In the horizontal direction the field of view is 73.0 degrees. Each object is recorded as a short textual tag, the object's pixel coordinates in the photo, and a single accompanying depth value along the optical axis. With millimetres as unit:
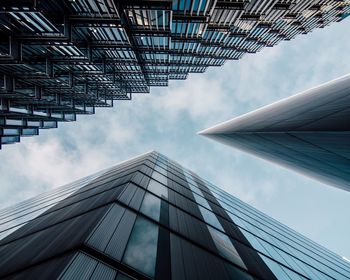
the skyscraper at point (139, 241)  5328
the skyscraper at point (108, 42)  20344
